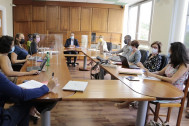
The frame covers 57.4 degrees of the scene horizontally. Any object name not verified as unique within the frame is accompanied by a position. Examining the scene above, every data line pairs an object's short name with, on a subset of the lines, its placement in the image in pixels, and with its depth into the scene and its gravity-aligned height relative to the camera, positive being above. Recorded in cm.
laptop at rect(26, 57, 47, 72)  232 -38
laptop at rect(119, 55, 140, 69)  288 -35
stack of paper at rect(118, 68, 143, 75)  242 -40
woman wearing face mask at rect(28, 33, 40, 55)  395 -12
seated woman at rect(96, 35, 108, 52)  524 -10
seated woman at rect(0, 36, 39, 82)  196 -23
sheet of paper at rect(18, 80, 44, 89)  159 -43
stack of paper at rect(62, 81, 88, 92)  162 -44
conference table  148 -46
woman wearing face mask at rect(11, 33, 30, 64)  309 -22
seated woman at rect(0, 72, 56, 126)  129 -53
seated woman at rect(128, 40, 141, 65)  336 -22
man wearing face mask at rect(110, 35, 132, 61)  405 -14
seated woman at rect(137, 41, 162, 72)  295 -25
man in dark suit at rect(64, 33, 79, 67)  616 -10
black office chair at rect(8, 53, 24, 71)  312 -48
